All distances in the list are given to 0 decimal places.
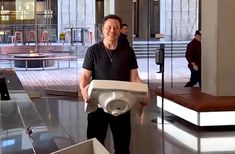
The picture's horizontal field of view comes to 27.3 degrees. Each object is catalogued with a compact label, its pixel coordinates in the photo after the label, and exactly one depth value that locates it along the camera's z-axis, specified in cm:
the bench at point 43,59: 1742
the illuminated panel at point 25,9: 1883
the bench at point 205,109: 701
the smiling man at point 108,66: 363
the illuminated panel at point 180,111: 723
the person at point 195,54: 1017
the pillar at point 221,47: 738
